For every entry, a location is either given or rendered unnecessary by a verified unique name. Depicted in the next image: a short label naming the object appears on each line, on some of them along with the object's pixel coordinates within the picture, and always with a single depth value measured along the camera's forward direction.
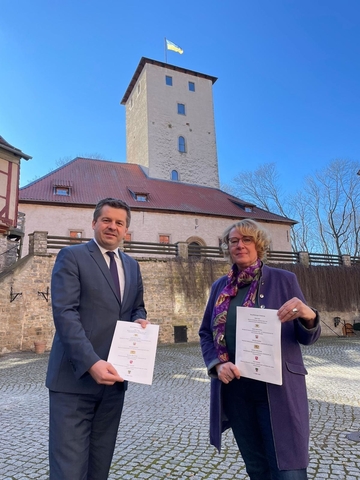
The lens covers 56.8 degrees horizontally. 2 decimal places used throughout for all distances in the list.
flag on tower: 34.66
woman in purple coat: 1.86
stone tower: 27.36
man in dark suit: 1.84
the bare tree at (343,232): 31.80
